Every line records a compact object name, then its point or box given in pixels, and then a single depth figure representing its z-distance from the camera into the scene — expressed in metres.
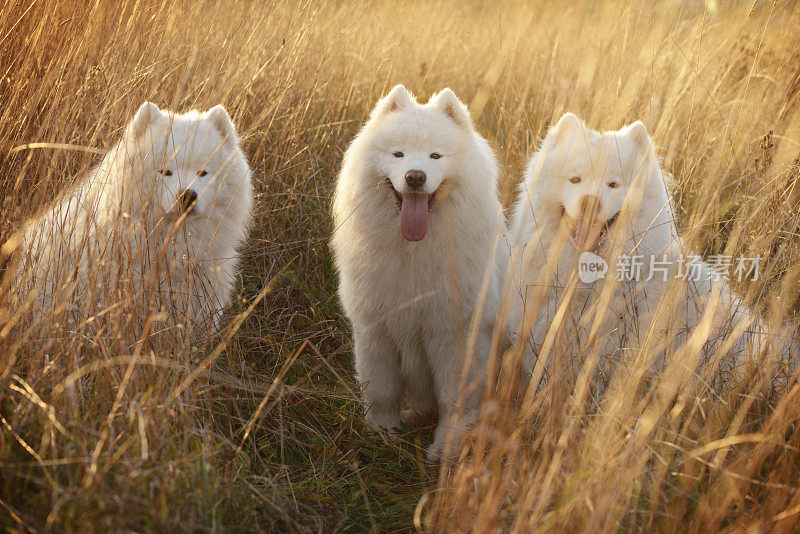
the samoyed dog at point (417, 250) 3.00
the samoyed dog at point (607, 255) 2.58
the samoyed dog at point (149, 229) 2.36
